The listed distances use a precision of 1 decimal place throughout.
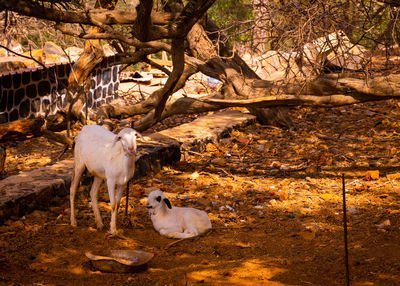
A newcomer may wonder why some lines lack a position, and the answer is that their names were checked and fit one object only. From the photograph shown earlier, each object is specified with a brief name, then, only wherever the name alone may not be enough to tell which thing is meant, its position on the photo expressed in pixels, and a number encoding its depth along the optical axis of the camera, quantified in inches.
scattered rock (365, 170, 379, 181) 544.7
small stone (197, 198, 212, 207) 497.9
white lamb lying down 411.5
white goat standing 389.2
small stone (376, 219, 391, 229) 407.2
